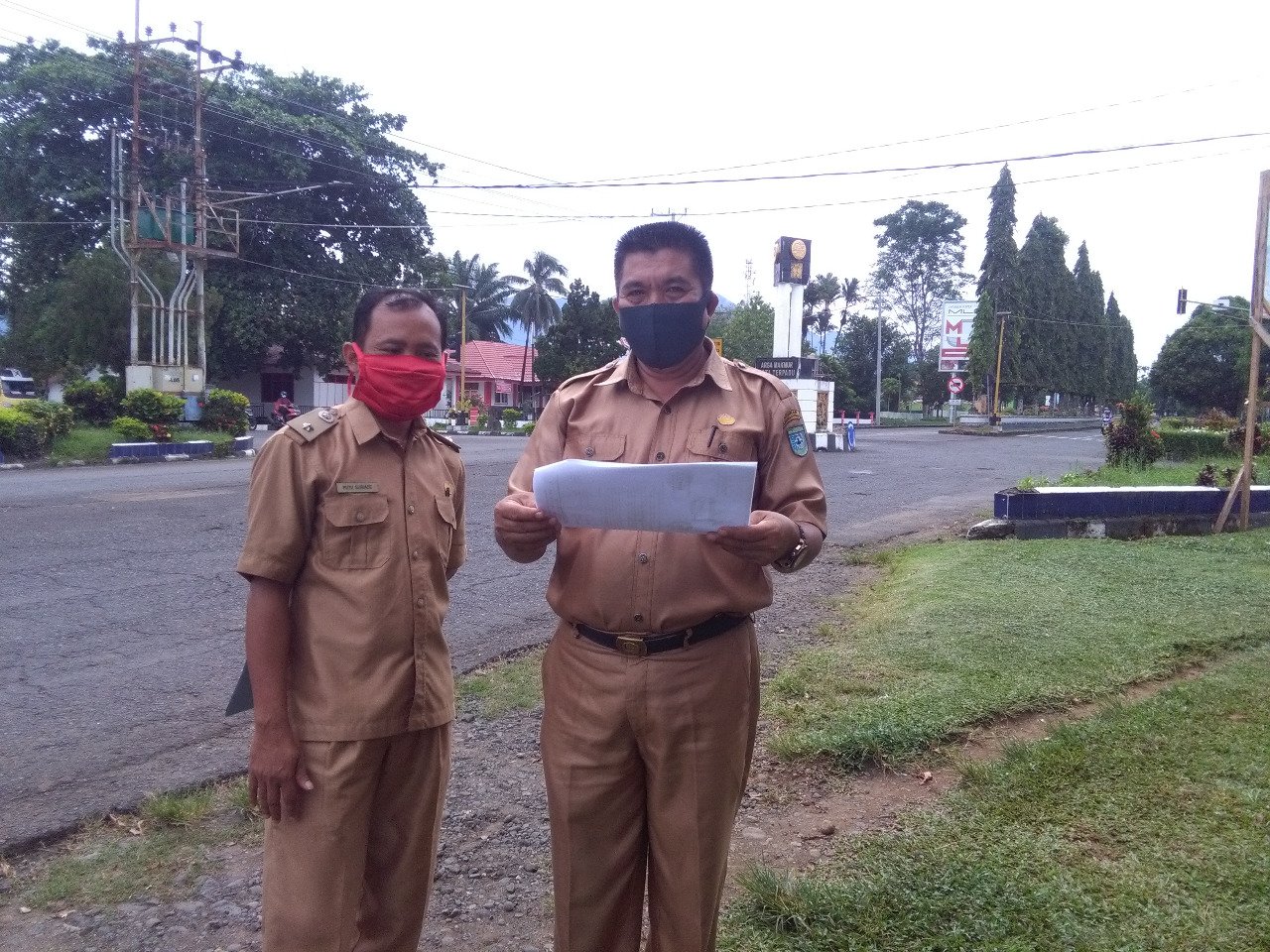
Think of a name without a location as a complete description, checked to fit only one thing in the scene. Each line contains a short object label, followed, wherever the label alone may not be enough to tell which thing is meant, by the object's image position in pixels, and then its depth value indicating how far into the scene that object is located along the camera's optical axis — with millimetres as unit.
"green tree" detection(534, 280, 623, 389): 38469
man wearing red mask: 2020
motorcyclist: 28892
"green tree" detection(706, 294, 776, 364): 46125
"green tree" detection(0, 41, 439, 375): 29953
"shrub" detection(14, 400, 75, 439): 19234
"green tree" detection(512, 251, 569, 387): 56656
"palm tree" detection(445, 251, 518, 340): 58562
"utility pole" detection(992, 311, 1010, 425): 47375
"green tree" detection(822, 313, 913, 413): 53031
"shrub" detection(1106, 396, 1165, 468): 16219
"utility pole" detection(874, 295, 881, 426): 49797
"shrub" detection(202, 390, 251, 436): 24219
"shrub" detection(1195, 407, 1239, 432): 23172
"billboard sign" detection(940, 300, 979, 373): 48688
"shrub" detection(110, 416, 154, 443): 20938
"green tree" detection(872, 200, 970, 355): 62812
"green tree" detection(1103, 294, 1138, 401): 65438
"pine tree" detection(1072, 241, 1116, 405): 58812
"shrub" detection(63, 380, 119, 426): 22469
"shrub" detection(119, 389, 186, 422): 22156
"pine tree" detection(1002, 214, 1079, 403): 51844
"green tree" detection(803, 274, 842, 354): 59000
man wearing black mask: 2111
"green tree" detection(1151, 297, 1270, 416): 53434
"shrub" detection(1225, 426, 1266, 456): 16172
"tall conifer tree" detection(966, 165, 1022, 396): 49062
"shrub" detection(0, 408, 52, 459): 18297
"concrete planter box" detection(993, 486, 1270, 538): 9758
